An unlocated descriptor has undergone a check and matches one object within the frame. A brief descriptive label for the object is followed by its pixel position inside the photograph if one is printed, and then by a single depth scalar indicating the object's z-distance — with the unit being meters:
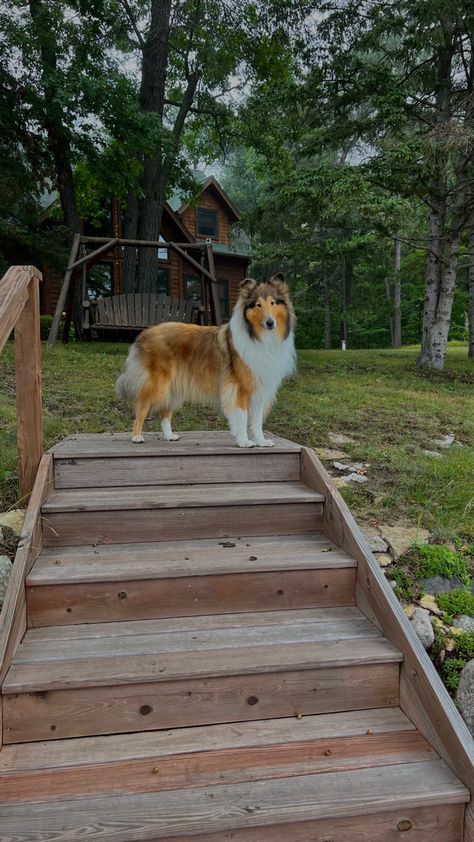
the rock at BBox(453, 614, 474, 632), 2.50
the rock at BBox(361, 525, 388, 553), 2.82
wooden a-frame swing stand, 7.62
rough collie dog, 3.15
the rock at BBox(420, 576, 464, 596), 2.67
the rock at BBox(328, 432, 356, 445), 4.40
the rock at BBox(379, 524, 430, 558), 2.87
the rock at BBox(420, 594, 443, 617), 2.54
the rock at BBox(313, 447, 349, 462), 3.96
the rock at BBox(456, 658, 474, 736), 2.11
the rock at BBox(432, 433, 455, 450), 4.55
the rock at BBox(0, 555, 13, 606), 2.25
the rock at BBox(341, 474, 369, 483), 3.56
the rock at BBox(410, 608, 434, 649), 2.38
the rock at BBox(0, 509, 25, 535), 2.58
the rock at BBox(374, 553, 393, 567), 2.74
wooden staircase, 1.48
